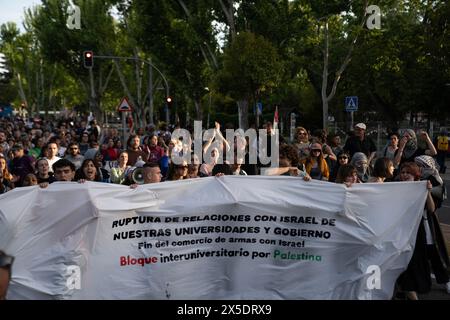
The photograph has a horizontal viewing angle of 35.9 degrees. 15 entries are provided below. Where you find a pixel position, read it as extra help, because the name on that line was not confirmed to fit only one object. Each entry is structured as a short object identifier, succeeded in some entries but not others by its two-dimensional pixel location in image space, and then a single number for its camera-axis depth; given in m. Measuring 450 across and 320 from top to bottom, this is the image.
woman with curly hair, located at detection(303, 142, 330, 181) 9.36
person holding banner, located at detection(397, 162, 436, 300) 6.51
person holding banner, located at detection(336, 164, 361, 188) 7.09
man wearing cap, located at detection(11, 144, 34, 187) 11.11
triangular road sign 20.91
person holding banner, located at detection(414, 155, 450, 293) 6.80
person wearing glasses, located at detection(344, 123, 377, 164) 11.89
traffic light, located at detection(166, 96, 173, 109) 35.22
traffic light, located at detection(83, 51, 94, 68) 31.80
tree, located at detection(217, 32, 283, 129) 26.30
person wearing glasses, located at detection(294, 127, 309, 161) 10.70
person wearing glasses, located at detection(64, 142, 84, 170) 11.16
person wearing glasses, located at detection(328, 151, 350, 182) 9.37
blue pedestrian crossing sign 22.45
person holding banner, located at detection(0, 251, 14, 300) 2.56
